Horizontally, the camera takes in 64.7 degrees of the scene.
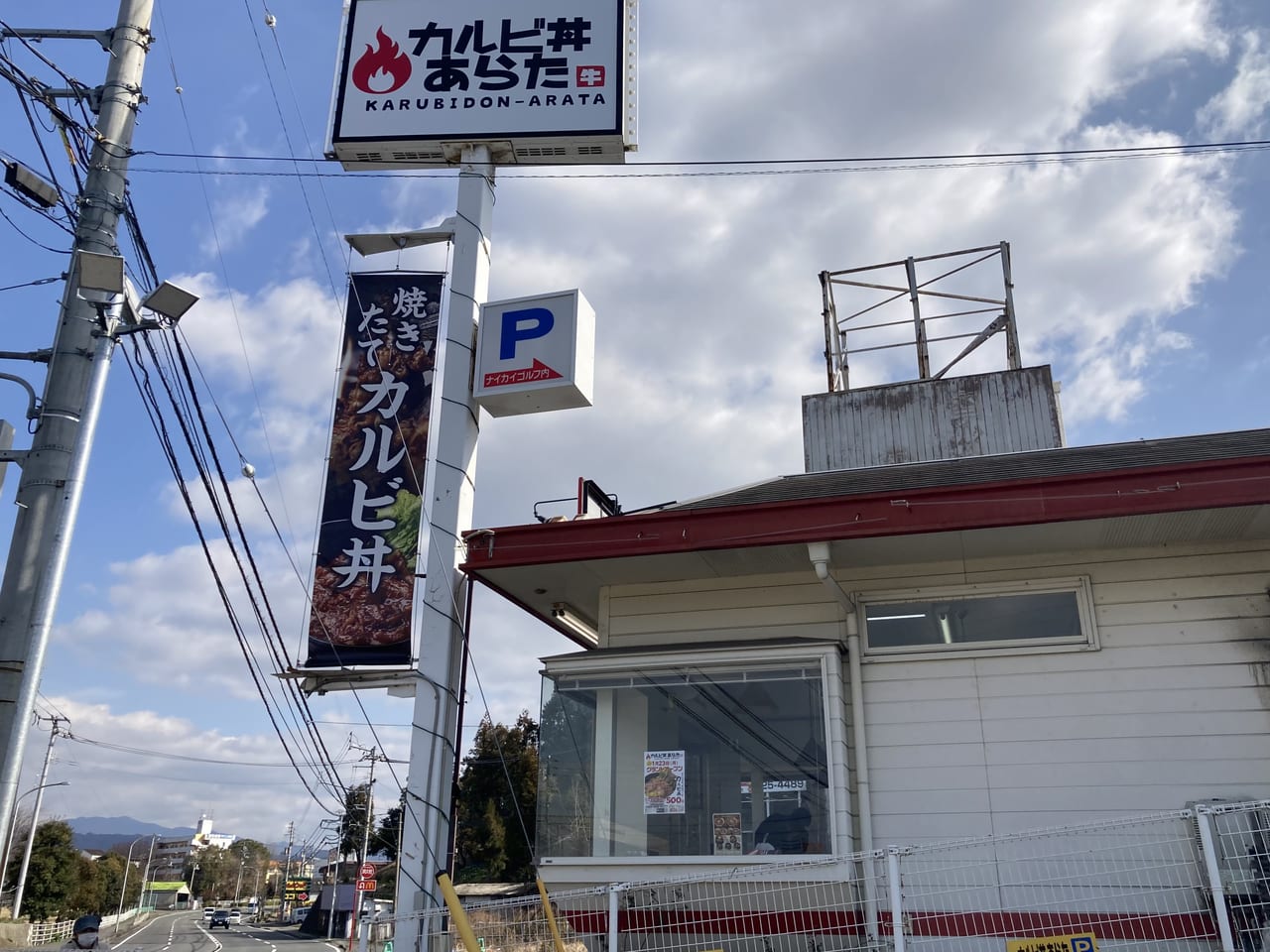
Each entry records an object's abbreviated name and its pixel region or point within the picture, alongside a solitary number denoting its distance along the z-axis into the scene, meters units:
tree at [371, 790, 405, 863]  46.06
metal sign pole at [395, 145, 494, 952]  7.98
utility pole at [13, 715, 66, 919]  28.75
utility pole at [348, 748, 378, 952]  34.18
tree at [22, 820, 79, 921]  38.16
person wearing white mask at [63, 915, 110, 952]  6.80
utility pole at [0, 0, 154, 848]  6.75
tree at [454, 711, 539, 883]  36.22
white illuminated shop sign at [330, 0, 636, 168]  10.46
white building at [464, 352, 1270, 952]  7.52
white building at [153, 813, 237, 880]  153.29
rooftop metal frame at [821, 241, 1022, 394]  13.65
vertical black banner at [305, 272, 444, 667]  8.69
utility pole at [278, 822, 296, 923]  88.07
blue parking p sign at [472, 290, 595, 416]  9.19
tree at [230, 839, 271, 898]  134.48
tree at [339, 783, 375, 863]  51.53
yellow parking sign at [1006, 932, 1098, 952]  5.75
